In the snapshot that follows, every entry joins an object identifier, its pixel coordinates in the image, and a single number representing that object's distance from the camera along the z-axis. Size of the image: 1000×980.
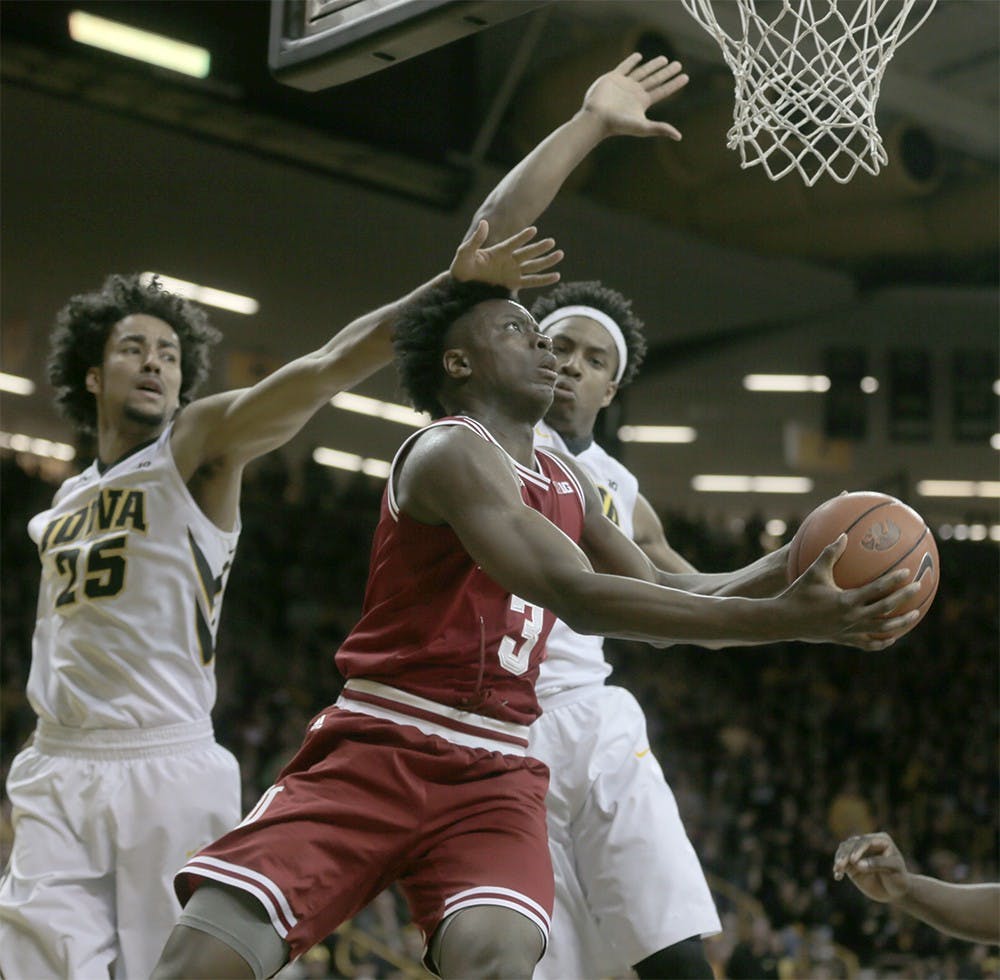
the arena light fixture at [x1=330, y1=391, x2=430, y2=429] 15.06
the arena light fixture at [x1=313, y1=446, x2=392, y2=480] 17.64
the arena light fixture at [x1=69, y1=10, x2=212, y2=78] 9.09
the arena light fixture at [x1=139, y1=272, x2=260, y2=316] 12.40
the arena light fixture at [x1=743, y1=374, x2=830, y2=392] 14.85
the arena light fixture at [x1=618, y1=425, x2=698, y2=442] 16.42
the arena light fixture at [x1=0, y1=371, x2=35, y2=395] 14.71
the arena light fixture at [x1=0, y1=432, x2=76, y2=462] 17.60
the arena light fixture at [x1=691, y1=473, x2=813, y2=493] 18.03
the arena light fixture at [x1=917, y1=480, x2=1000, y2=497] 17.69
